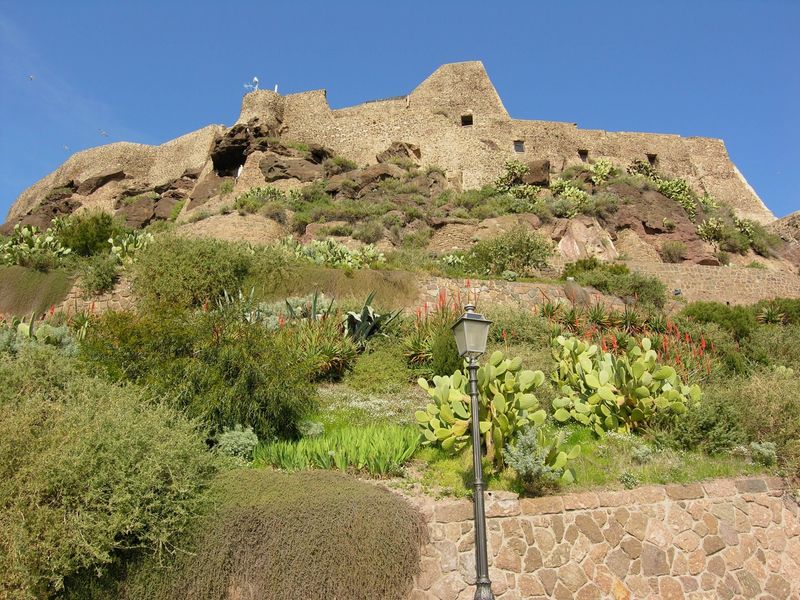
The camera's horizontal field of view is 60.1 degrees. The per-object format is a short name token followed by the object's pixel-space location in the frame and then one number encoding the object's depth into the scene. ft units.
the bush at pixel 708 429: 33.14
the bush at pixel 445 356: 40.37
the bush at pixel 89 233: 64.95
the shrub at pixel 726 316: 57.52
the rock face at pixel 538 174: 103.14
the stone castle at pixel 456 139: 113.15
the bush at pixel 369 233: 83.41
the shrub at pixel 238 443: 30.17
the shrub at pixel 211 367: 31.60
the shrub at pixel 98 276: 55.16
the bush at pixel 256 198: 90.63
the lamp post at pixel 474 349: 23.53
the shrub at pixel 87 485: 21.83
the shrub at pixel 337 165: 110.11
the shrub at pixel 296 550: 23.34
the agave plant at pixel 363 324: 47.98
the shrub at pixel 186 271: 53.36
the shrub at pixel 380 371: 43.24
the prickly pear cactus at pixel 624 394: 34.09
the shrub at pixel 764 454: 31.81
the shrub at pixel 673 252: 86.69
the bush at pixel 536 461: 27.32
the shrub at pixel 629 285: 62.85
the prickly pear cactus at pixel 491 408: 29.22
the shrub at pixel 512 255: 67.46
